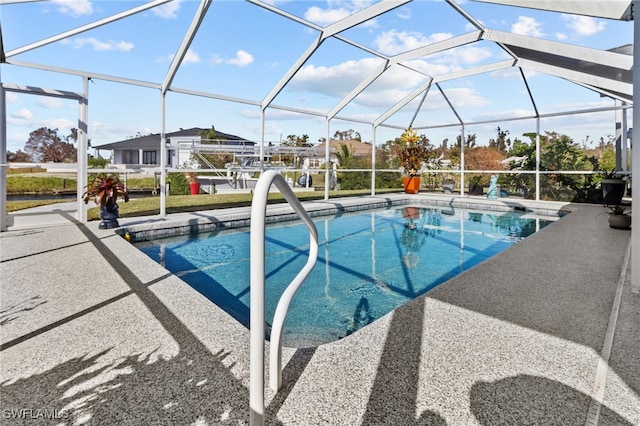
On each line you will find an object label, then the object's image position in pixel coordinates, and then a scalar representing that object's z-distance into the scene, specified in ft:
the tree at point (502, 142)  45.28
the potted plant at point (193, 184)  46.26
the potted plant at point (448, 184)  44.86
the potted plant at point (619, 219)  19.47
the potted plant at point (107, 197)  18.88
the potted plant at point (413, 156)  41.24
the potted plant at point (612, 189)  23.72
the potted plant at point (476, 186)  43.16
